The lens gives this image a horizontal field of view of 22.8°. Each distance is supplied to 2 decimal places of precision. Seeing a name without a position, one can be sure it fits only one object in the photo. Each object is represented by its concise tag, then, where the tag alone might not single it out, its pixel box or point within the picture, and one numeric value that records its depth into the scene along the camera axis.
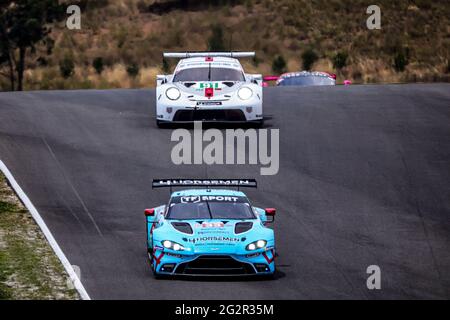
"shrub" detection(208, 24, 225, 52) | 49.31
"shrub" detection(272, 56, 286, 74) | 48.34
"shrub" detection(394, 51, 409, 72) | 47.56
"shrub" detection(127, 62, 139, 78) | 46.88
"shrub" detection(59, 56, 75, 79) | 48.88
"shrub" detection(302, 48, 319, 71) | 48.69
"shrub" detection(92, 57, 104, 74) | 49.25
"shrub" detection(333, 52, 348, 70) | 48.44
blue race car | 14.24
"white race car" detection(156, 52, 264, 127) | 23.70
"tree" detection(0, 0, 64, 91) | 46.50
